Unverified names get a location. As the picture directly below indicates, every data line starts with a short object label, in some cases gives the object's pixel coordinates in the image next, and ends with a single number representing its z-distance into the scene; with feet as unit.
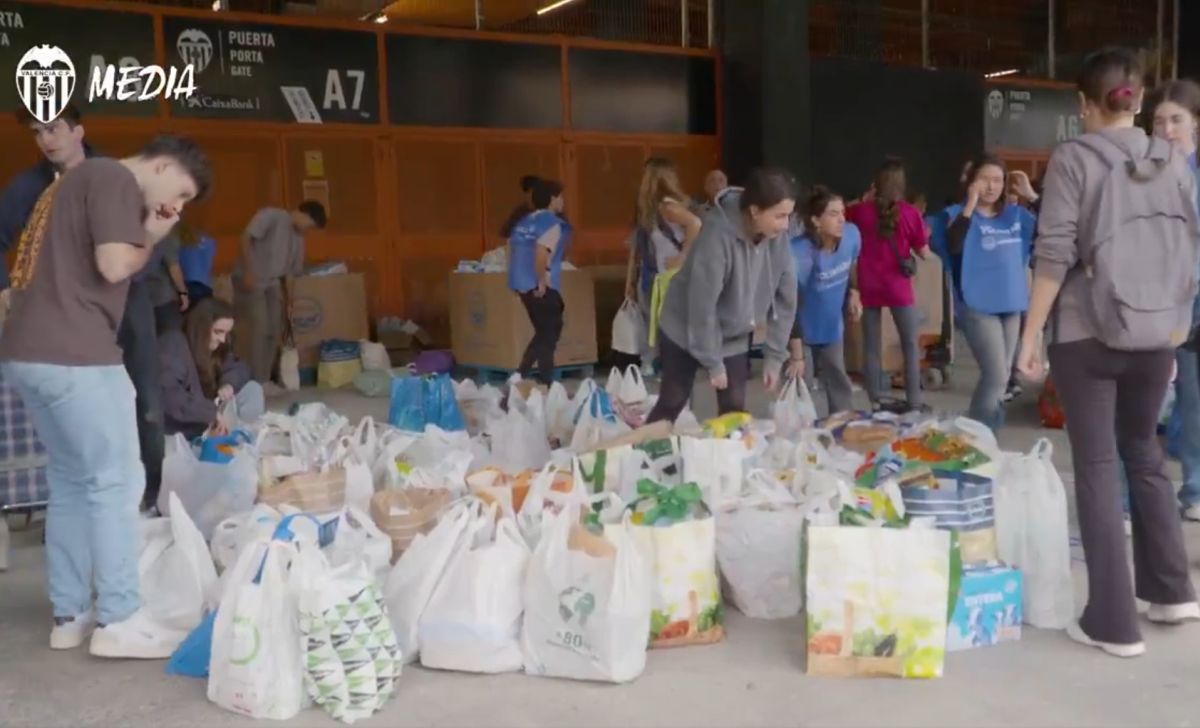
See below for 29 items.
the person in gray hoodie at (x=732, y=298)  13.55
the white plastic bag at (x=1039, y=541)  10.65
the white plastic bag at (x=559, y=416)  17.39
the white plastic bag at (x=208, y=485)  12.51
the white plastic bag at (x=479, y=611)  9.75
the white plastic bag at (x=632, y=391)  18.19
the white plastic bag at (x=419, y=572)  9.95
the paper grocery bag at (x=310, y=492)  12.37
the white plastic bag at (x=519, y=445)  15.79
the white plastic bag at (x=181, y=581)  10.41
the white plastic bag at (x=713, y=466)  12.19
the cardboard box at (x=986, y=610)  10.20
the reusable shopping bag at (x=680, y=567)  10.04
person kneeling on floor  14.75
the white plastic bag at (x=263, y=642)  9.02
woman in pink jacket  20.97
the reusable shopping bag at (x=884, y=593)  9.43
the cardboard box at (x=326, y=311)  28.91
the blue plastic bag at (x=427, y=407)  19.07
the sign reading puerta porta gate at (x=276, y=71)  28.45
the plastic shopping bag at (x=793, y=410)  16.08
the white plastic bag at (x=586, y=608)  9.29
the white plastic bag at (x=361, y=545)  10.11
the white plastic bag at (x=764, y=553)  10.84
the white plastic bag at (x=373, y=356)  28.30
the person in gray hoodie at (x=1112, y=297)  9.53
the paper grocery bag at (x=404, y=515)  11.27
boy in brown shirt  9.80
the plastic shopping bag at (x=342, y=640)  8.90
